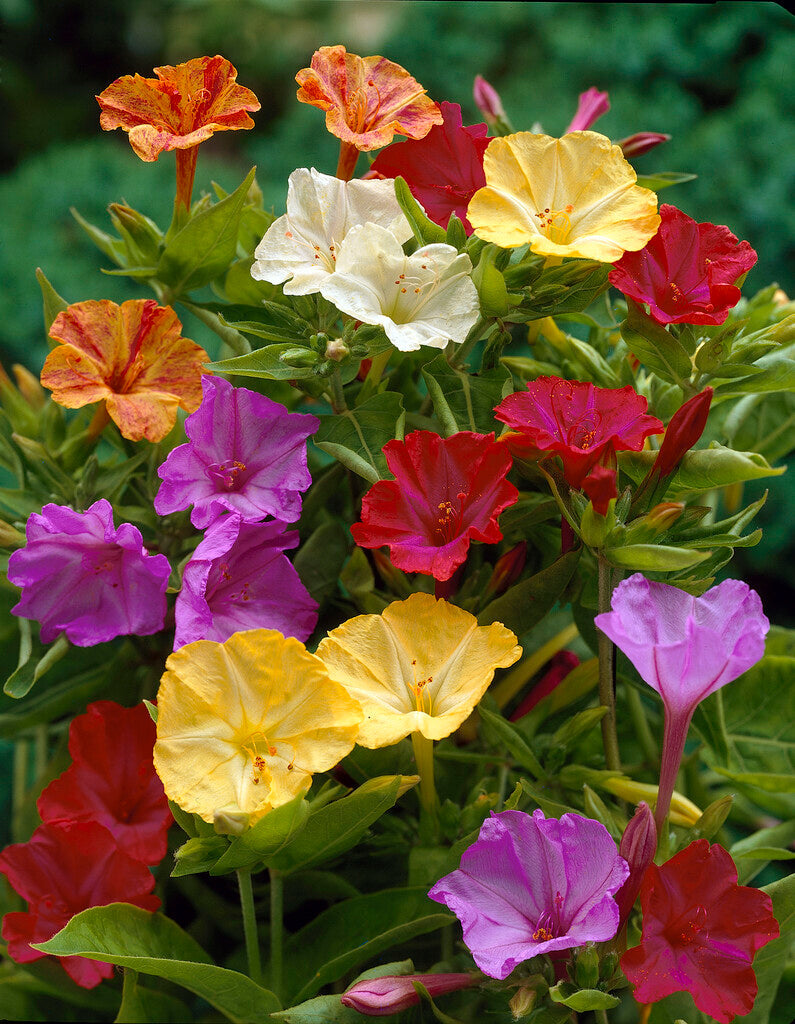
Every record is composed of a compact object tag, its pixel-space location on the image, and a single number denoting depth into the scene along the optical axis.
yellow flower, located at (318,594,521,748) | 0.44
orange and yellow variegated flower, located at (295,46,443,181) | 0.46
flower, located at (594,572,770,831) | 0.42
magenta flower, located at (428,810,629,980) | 0.43
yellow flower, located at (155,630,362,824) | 0.43
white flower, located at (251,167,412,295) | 0.45
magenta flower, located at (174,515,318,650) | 0.45
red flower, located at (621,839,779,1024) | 0.43
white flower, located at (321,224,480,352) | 0.44
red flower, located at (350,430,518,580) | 0.44
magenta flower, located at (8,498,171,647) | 0.45
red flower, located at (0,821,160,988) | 0.46
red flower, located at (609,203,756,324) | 0.45
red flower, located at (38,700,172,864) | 0.47
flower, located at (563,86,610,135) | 0.51
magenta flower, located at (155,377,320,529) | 0.45
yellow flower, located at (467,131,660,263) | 0.45
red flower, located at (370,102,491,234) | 0.47
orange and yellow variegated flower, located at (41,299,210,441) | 0.46
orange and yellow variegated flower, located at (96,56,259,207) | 0.46
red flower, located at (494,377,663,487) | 0.44
